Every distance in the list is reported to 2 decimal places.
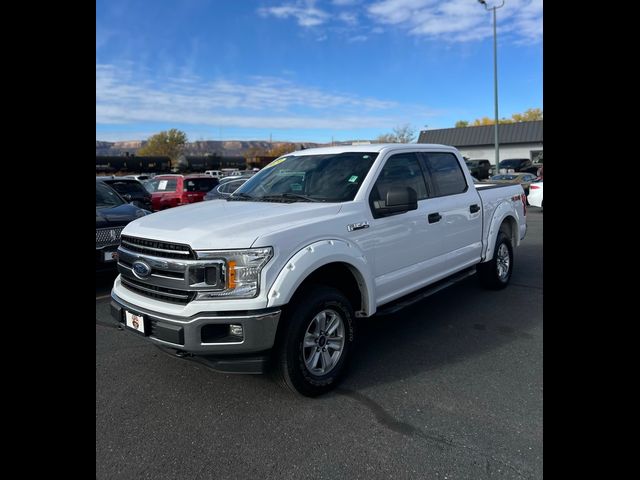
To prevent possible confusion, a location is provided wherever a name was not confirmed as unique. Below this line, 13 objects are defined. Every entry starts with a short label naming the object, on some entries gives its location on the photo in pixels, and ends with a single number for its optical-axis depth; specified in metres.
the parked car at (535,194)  14.94
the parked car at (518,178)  20.39
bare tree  59.17
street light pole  26.36
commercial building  50.34
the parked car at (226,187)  12.74
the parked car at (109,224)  6.33
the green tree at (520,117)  86.38
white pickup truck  3.01
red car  14.12
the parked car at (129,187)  12.16
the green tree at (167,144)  87.94
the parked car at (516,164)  39.88
